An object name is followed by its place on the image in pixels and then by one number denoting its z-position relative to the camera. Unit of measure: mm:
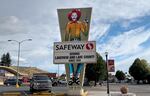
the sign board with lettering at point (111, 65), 11241
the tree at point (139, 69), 49157
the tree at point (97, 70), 32150
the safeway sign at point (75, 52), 11074
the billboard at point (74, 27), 11528
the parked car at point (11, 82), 30687
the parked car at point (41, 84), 14330
